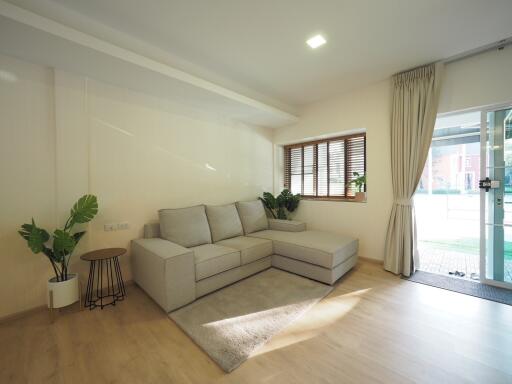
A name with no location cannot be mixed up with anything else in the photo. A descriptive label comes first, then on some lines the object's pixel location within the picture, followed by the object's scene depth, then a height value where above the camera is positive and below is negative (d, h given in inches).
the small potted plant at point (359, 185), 142.0 +2.5
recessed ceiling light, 89.1 +63.9
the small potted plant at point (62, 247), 75.0 -20.0
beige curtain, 110.0 +22.4
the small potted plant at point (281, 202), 173.5 -10.2
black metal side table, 90.0 -41.3
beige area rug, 66.0 -48.2
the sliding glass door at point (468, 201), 100.9 -10.2
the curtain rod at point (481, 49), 92.1 +63.3
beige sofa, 86.6 -30.4
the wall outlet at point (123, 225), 106.1 -17.1
